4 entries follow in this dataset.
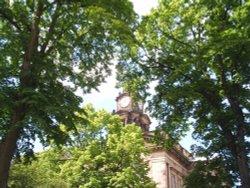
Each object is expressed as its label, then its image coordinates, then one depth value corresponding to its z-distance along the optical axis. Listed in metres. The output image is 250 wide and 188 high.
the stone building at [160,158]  41.78
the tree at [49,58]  14.58
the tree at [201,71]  17.81
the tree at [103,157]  29.23
